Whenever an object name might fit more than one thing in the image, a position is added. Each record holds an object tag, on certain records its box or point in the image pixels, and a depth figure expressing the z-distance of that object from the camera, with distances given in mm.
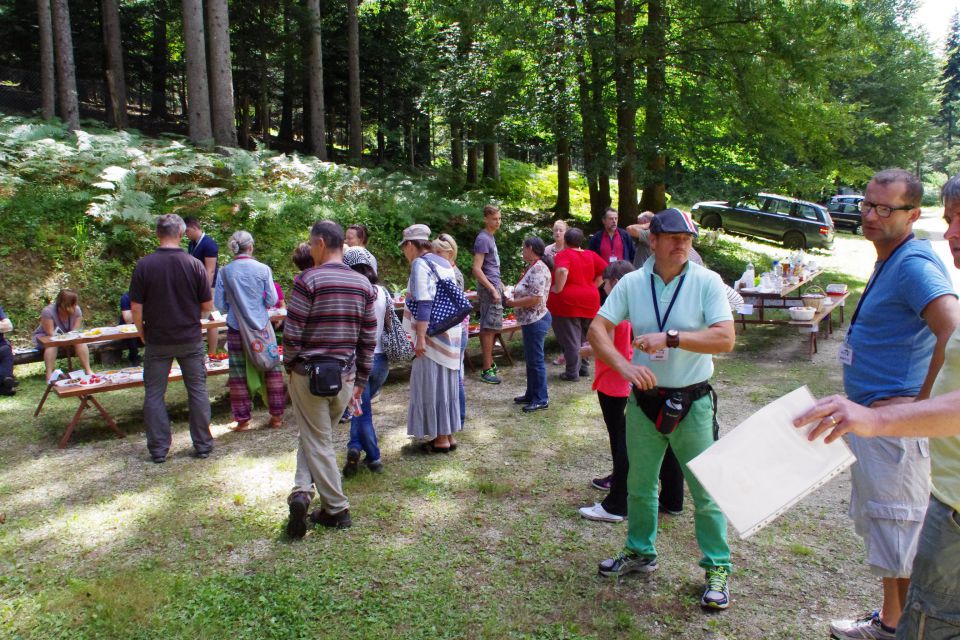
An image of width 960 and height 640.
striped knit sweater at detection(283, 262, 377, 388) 4164
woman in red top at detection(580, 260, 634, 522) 4492
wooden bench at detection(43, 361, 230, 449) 6129
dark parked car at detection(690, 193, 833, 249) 21359
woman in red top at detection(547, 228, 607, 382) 7562
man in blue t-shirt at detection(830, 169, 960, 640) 2846
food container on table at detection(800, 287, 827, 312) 9742
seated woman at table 7711
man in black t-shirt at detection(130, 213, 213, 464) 5469
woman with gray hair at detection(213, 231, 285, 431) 6168
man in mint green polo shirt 3246
